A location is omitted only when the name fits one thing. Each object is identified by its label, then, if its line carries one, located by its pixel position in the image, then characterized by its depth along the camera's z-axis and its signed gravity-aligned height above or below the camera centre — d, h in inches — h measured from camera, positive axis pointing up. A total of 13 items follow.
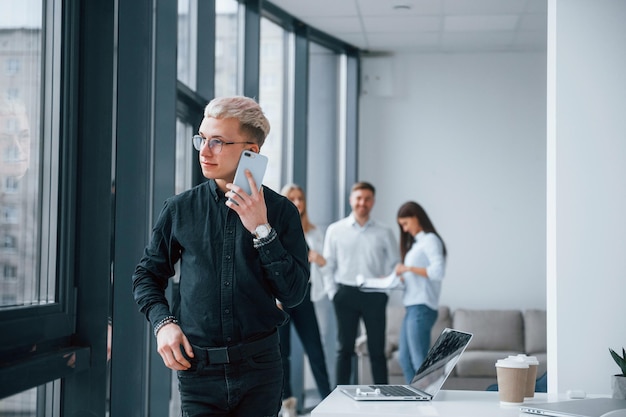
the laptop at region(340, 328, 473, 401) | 85.6 -16.5
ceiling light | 250.4 +64.8
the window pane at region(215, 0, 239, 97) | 197.0 +42.7
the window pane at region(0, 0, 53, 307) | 93.3 +7.3
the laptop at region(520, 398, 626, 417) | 75.0 -16.7
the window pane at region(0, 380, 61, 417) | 91.4 -21.4
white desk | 78.1 -17.8
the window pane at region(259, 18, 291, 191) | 249.4 +39.6
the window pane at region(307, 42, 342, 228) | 286.0 +31.0
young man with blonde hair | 79.4 -5.4
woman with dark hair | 217.8 -15.7
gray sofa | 257.6 -37.9
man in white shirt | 233.3 -13.6
